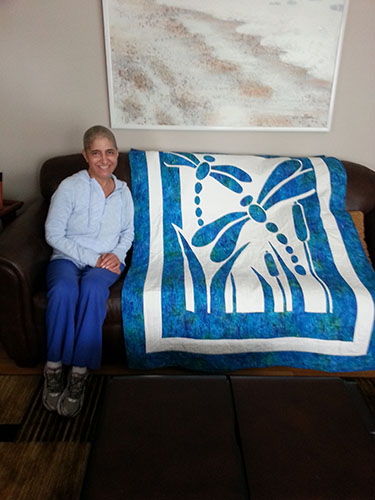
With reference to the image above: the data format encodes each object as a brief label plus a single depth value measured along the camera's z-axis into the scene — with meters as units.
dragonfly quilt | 1.67
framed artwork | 2.03
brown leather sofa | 1.54
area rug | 1.23
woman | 1.56
